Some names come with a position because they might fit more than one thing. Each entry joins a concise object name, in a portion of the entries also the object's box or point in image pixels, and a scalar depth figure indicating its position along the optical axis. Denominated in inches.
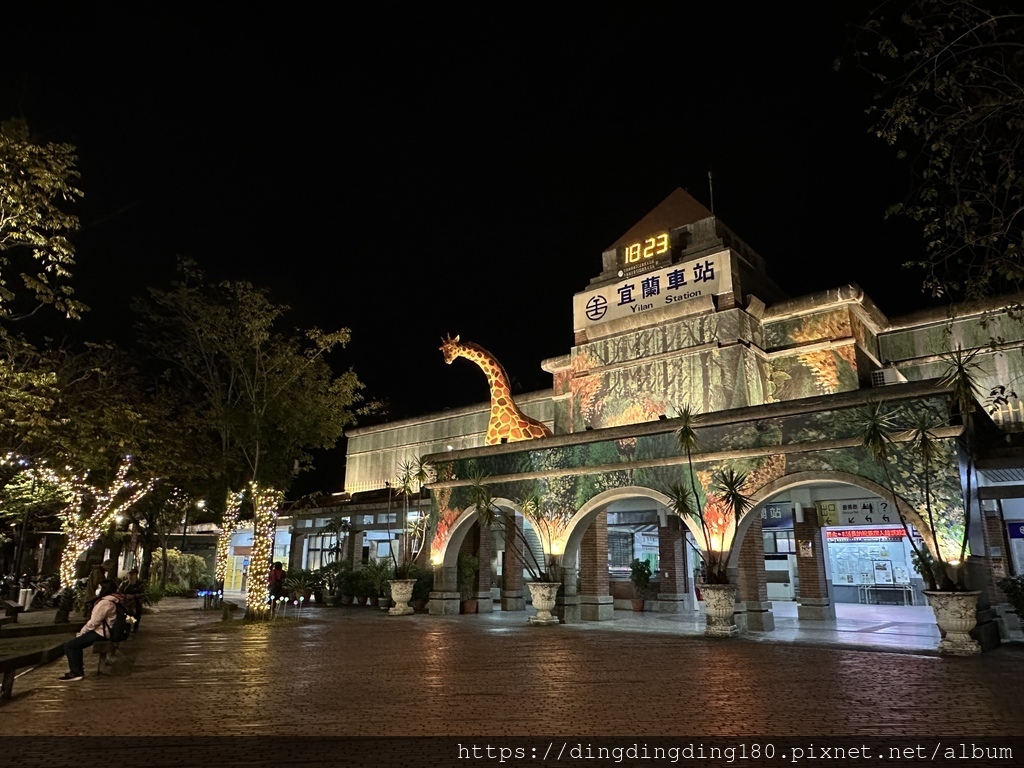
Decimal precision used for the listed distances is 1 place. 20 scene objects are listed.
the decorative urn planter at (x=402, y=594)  709.9
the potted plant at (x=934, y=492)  386.9
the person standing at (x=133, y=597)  491.5
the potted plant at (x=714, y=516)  486.9
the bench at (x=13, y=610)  560.7
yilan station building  463.8
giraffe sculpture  705.6
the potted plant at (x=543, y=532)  582.6
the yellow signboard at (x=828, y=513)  637.9
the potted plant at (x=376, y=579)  828.0
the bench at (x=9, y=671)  280.2
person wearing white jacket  323.0
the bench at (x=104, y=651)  337.7
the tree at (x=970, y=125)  215.9
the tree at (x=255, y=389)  651.5
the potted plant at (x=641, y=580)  776.9
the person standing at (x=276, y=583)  671.3
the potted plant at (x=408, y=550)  713.6
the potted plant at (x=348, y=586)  850.1
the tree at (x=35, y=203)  327.0
